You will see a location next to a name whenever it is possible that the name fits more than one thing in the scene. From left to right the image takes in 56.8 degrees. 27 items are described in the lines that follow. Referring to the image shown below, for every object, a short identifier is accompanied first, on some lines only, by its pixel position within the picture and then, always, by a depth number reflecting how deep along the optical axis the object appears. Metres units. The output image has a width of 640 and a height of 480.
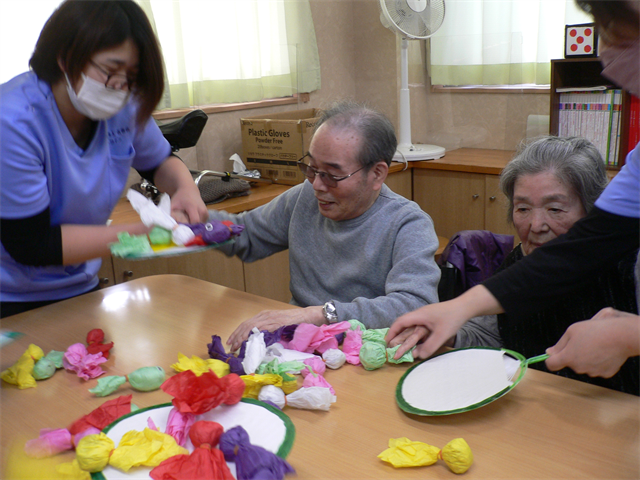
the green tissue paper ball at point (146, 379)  1.13
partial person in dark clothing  0.96
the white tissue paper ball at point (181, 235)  1.30
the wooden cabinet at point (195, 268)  2.33
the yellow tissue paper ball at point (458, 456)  0.85
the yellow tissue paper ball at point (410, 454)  0.87
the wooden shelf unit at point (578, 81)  2.87
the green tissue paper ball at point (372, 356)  1.17
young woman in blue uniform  1.21
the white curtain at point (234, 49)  2.85
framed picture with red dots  2.84
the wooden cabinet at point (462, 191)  3.13
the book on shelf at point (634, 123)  2.84
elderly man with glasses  1.53
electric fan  3.06
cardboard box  2.85
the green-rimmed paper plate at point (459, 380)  1.00
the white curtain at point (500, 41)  3.21
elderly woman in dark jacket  1.36
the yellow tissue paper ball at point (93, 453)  0.85
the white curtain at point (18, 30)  2.33
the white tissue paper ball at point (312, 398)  1.03
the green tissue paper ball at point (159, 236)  1.28
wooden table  0.87
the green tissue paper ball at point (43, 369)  1.21
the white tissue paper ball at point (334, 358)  1.18
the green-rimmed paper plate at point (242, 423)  0.90
